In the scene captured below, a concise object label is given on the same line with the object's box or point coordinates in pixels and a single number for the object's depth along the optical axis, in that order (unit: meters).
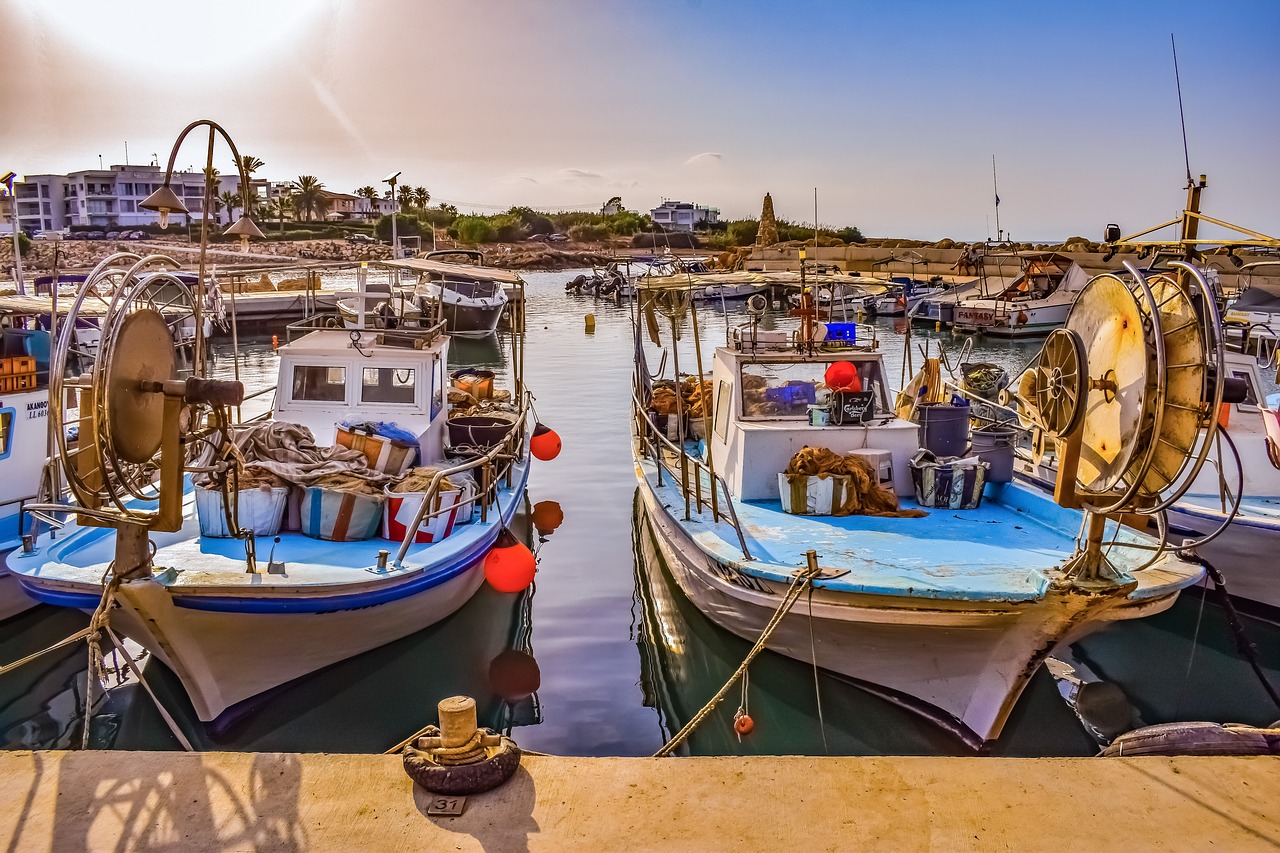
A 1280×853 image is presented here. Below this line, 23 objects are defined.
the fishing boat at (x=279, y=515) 5.64
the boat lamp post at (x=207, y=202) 6.37
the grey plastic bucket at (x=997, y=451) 9.95
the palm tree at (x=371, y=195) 120.38
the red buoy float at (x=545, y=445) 14.74
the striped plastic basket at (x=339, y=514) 9.03
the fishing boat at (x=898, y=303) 44.42
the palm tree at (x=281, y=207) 101.38
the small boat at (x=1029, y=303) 38.47
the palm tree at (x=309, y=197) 107.00
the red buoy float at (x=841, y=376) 10.09
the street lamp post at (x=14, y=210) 15.18
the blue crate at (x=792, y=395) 10.37
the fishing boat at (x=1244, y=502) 10.07
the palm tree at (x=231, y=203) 87.92
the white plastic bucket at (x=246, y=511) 8.92
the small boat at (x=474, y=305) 38.31
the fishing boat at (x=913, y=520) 5.58
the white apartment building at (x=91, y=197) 93.69
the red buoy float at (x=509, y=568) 9.00
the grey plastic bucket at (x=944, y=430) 10.89
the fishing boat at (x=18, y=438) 10.07
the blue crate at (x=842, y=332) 11.13
